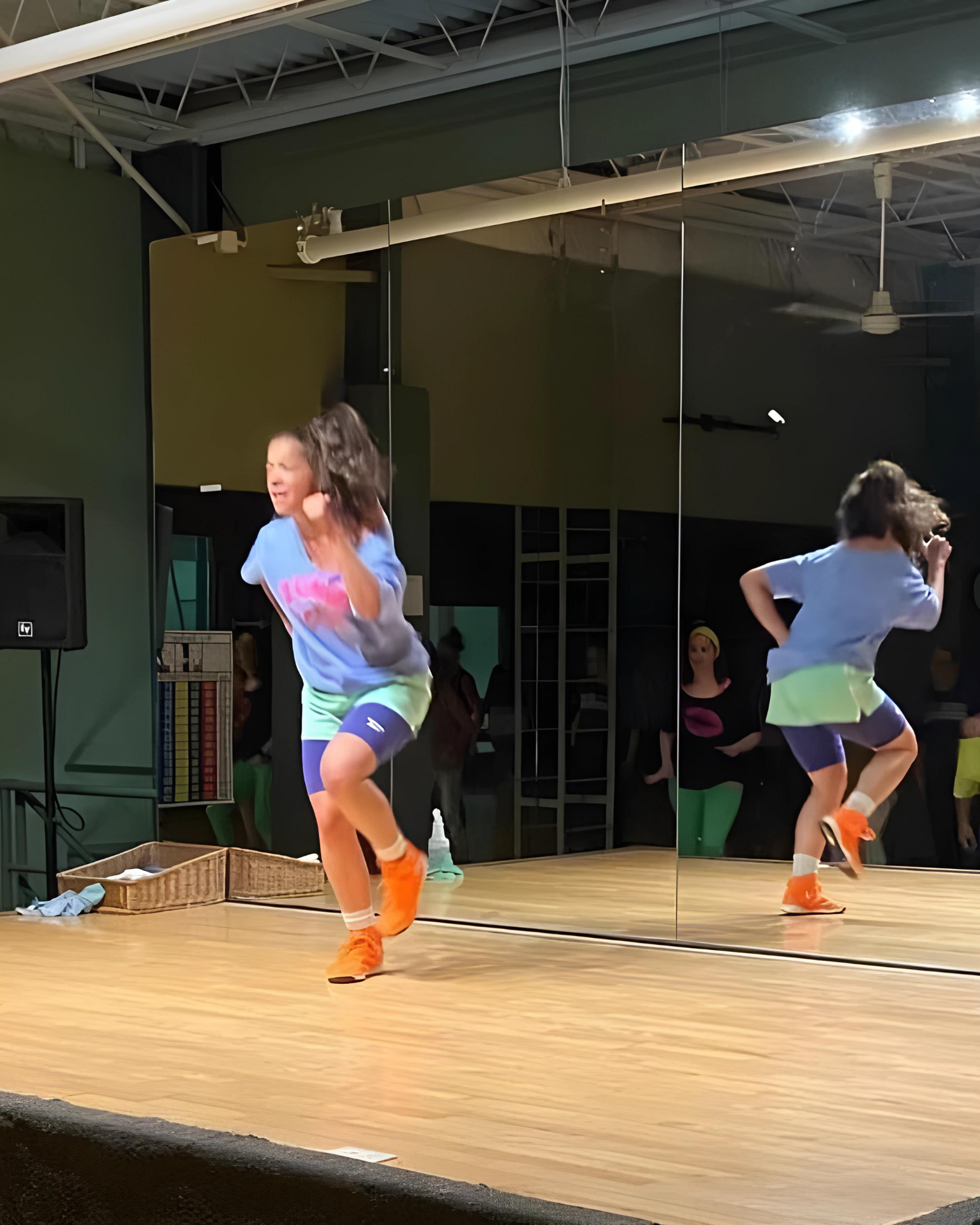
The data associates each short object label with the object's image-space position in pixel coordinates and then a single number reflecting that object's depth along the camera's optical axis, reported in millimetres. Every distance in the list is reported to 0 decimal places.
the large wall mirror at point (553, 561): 5781
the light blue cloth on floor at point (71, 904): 6531
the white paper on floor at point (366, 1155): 2936
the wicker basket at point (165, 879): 6520
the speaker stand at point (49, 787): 6754
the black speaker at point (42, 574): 6730
